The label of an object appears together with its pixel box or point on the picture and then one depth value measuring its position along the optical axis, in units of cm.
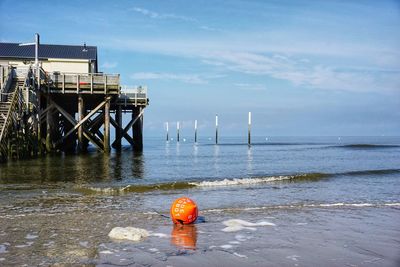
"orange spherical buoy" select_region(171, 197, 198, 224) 876
